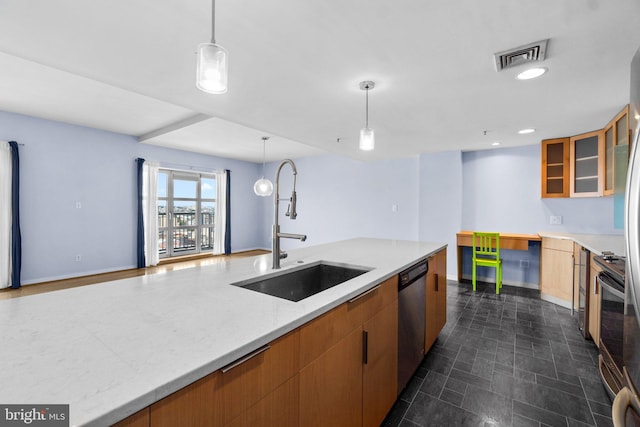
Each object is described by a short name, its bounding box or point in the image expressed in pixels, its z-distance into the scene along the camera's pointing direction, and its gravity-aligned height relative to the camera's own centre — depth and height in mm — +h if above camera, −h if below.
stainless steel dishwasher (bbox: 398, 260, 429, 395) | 1764 -726
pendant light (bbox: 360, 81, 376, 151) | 2215 +599
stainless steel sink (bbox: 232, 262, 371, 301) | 1548 -424
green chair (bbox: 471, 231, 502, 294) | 4055 -571
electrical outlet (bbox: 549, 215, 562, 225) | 4203 -97
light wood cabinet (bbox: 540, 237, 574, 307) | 3416 -724
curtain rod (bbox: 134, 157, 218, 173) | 5859 +959
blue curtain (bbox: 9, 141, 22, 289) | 4043 -165
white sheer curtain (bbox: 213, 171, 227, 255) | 6904 +27
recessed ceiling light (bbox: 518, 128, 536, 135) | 3539 +1047
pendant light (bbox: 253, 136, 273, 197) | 4656 +405
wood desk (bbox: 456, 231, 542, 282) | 4043 -401
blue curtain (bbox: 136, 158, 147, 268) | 5387 -202
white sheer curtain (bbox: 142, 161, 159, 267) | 5547 +10
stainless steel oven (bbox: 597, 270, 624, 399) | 1619 -741
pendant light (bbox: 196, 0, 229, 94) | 1090 +566
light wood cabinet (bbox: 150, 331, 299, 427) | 621 -458
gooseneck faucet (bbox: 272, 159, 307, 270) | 1705 -144
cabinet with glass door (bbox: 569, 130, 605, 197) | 3361 +643
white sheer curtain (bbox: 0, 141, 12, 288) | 3996 -36
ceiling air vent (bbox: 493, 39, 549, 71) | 1716 +1020
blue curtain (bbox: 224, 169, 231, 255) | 6953 -321
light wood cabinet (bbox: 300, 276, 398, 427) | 1021 -662
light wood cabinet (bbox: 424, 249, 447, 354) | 2250 -737
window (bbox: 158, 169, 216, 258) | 6223 -28
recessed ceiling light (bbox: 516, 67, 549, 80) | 2002 +1025
